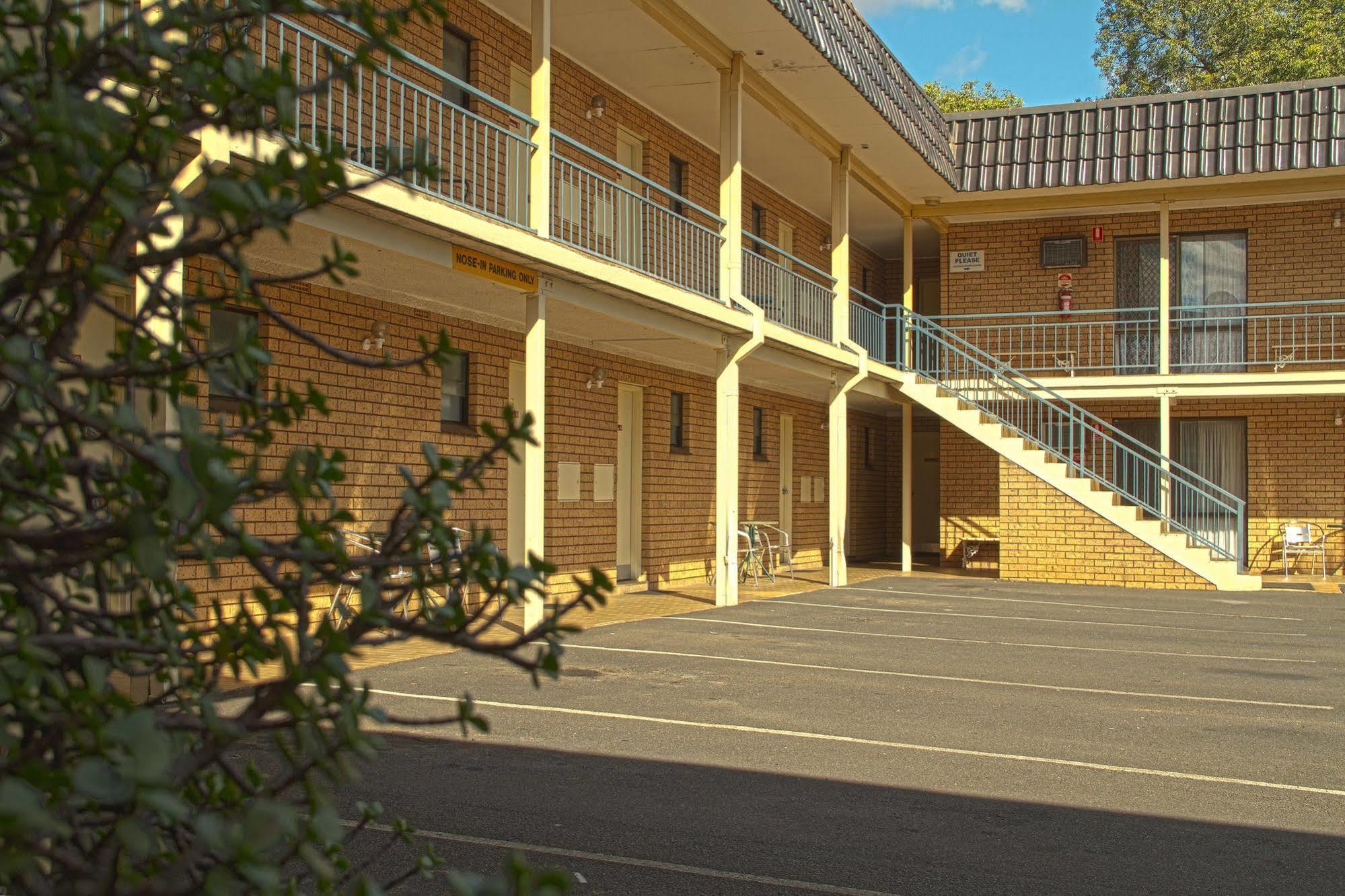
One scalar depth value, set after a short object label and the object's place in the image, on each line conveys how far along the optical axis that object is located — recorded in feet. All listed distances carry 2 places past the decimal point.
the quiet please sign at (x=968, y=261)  76.48
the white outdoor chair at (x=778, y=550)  69.03
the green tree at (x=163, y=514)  4.23
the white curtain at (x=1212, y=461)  70.79
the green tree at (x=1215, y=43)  132.05
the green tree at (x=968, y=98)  155.22
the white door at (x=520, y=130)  42.24
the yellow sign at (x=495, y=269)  33.63
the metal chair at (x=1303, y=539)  68.18
